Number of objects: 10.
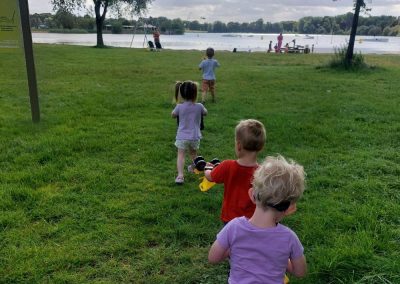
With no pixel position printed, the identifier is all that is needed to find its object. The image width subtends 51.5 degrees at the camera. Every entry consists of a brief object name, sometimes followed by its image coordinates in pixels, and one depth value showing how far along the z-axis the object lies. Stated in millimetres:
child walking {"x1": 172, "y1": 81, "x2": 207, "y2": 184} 5074
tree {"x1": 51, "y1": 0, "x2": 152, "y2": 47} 32812
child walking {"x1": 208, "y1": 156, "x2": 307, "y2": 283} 2000
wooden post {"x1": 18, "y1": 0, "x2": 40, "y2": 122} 7324
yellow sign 7207
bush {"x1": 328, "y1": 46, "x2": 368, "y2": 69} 16512
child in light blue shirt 10383
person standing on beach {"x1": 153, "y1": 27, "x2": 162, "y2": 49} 30953
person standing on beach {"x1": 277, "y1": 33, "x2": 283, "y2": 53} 32875
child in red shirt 2947
